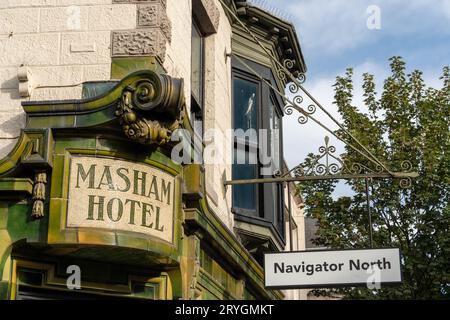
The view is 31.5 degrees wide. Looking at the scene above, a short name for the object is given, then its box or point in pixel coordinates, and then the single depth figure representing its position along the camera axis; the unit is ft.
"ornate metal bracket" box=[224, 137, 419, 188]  37.71
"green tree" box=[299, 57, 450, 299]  53.06
